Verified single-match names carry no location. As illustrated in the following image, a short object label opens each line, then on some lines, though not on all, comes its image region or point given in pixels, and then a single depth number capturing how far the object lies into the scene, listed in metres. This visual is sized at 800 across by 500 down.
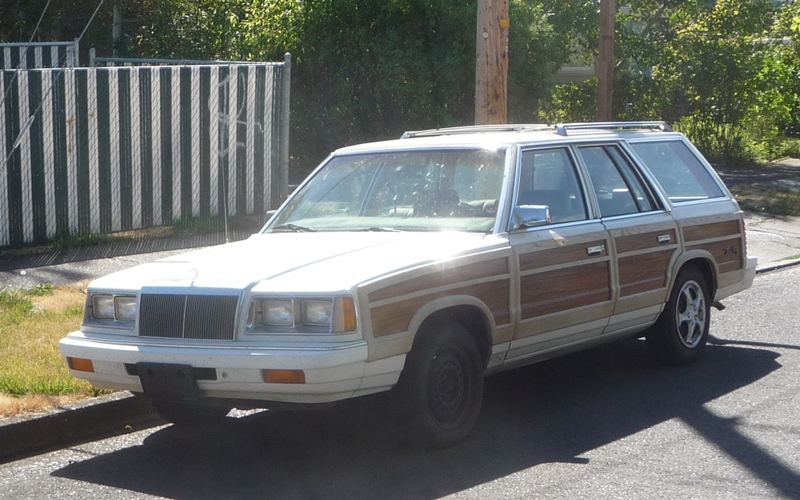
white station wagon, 5.08
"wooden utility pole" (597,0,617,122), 14.10
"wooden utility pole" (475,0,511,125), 9.73
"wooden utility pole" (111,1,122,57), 20.47
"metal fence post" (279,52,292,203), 13.25
